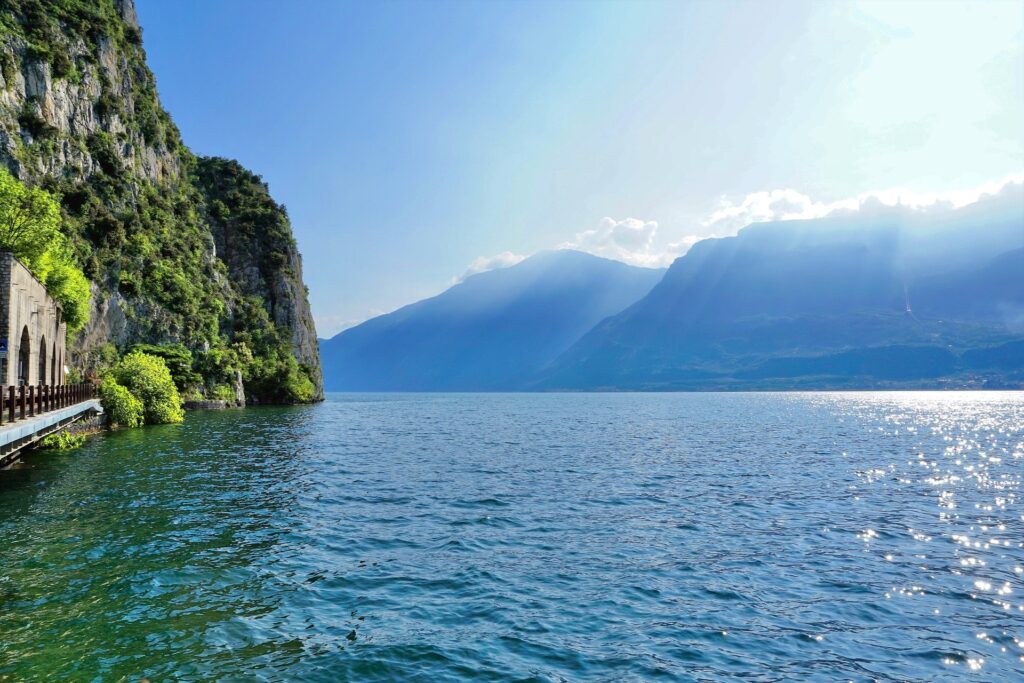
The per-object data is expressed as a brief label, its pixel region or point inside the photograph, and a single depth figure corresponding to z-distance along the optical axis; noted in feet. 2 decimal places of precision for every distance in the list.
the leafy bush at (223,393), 271.90
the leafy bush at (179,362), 233.78
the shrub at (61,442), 111.65
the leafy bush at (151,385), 168.04
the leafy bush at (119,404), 155.74
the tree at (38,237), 121.29
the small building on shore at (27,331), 90.89
